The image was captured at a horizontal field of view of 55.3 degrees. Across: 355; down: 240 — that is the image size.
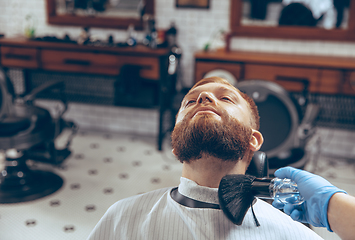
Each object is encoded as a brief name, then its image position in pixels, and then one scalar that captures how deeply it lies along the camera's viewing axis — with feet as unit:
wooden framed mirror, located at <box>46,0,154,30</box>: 12.03
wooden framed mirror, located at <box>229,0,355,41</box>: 10.63
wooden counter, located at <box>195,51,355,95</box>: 9.35
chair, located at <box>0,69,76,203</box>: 7.61
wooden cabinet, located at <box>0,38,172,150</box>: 10.53
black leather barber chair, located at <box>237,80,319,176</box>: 6.12
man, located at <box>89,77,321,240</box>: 3.44
